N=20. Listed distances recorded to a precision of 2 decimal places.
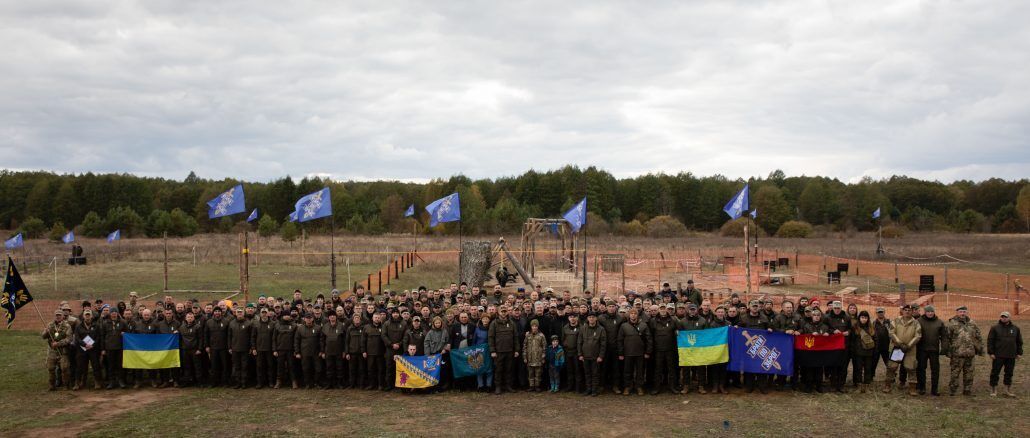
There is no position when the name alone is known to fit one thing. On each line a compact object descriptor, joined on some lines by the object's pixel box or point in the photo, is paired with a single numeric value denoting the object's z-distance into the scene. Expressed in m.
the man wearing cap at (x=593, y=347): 12.65
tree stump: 27.66
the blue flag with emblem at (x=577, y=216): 25.20
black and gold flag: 15.27
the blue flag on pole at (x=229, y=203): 24.05
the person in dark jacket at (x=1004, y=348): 12.03
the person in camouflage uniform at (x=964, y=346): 11.91
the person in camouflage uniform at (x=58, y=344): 13.38
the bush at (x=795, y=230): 80.56
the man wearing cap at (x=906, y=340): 12.22
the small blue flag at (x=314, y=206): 23.86
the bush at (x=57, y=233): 68.81
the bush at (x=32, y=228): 75.88
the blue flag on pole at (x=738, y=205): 26.76
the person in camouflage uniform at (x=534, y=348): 12.88
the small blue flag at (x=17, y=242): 39.26
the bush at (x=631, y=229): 82.06
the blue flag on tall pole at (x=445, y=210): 26.94
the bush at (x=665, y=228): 80.88
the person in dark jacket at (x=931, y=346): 12.12
